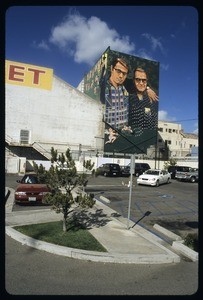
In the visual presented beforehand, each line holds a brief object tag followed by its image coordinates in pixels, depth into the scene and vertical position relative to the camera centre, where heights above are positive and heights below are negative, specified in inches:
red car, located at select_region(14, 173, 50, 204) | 550.9 -65.2
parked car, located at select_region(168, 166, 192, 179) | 1349.7 -51.8
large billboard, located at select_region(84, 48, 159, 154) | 2109.7 +416.4
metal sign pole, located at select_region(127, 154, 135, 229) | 419.1 -9.8
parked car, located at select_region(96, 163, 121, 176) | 1379.2 -57.3
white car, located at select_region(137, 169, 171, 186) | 1031.6 -68.1
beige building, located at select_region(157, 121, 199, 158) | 2856.8 +197.3
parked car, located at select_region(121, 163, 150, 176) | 1440.7 -54.9
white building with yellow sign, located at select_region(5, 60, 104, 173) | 1733.5 +244.0
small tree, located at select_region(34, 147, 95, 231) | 360.5 -28.0
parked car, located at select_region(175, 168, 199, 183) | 1294.3 -75.6
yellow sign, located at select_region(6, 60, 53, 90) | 1713.8 +454.5
